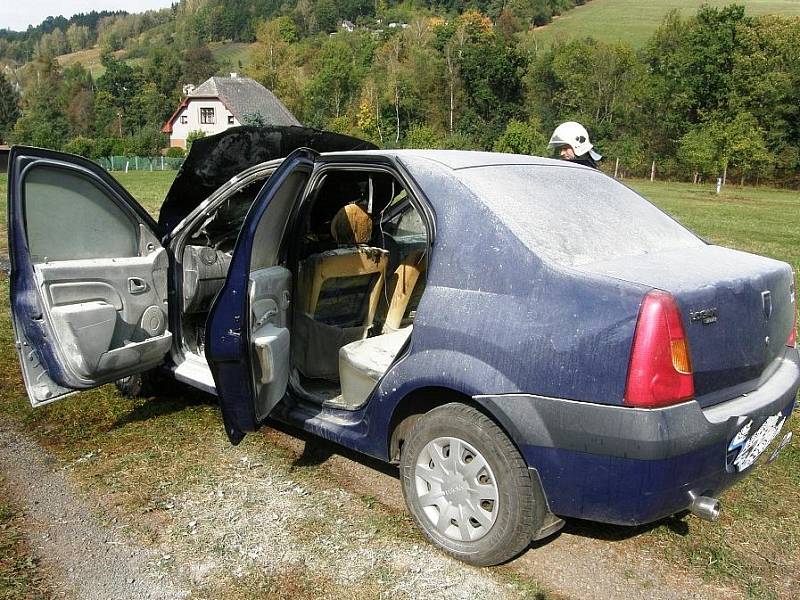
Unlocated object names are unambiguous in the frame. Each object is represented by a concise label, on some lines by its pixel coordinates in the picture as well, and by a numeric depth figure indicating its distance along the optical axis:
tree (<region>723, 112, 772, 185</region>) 37.47
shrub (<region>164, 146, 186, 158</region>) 61.91
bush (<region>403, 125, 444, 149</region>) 51.84
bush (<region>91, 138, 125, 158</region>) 61.58
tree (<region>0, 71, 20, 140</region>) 95.75
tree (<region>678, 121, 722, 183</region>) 37.94
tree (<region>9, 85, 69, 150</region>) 68.50
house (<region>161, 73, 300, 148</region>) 72.06
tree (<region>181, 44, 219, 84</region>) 103.62
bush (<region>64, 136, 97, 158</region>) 60.49
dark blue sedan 2.65
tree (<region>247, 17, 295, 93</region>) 83.50
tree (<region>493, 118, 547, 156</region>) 44.97
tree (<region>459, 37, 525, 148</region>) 63.59
